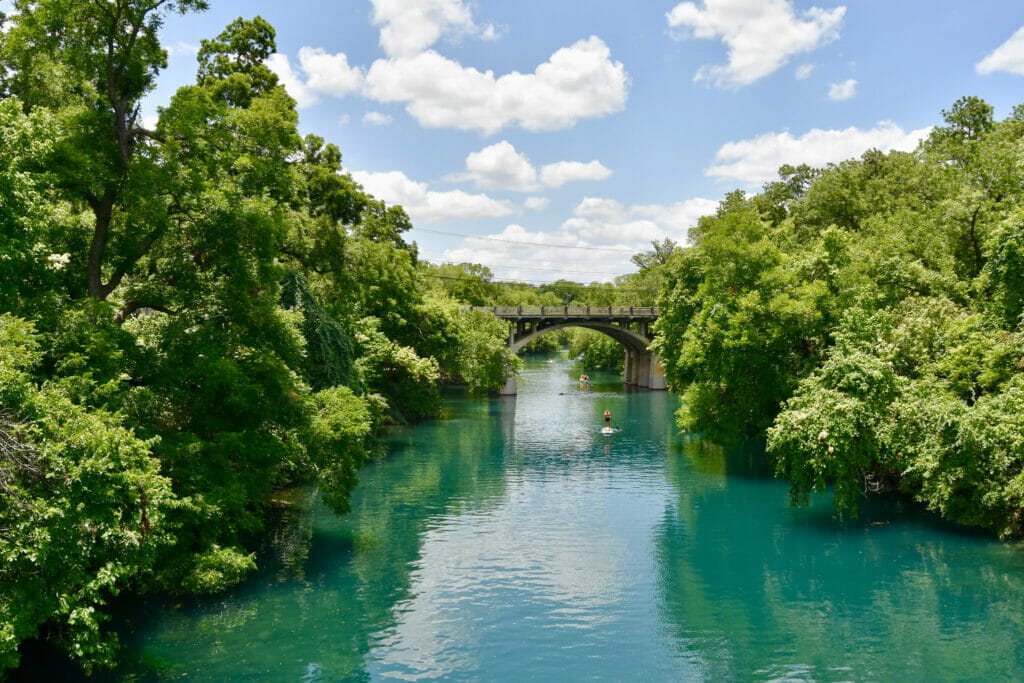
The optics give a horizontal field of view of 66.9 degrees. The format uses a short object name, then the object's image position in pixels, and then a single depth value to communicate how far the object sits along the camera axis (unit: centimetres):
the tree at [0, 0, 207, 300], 1644
